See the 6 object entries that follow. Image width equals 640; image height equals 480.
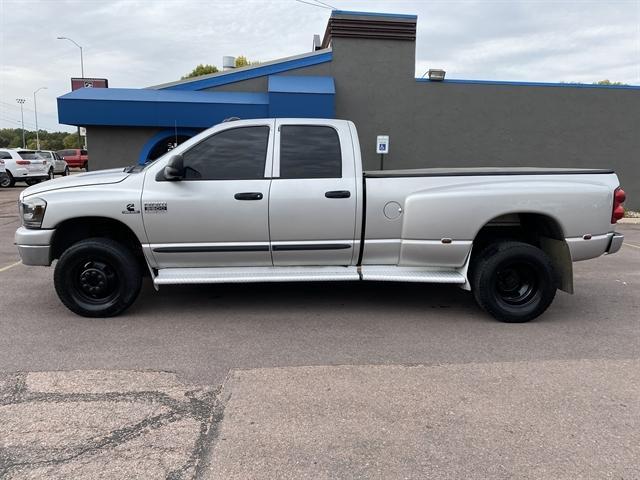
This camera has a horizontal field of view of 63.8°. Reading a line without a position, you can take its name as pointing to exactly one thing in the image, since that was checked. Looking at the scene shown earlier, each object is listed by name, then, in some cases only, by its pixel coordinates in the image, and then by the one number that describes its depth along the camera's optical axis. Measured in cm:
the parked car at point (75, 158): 3931
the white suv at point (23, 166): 2425
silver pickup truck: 512
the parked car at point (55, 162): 2694
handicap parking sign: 1296
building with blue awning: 1209
